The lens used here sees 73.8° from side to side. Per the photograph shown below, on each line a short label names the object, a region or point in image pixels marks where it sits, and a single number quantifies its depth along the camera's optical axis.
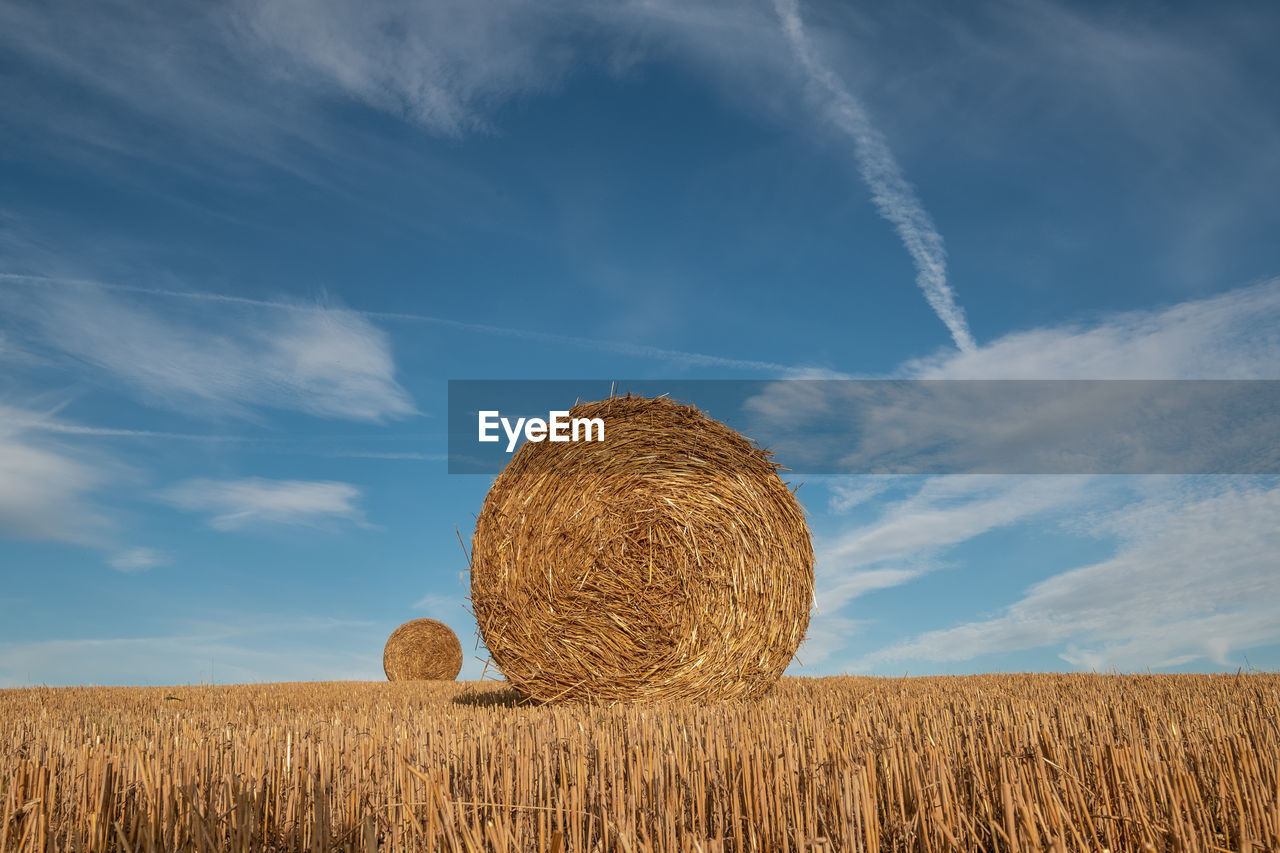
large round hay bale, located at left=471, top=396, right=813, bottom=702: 6.26
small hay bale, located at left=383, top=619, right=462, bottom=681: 14.27
